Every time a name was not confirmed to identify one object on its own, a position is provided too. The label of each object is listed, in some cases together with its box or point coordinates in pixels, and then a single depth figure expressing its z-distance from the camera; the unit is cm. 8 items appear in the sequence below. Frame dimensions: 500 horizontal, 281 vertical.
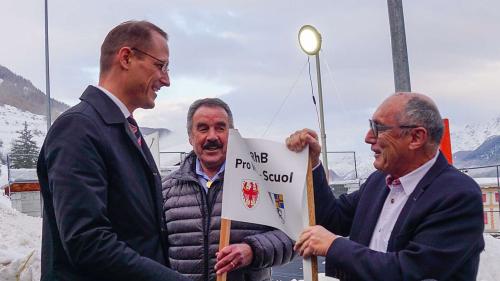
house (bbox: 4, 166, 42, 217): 2008
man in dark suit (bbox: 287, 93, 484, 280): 255
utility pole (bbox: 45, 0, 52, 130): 2083
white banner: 322
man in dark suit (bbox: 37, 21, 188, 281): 218
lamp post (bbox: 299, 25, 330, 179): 715
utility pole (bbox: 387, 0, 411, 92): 548
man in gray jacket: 335
